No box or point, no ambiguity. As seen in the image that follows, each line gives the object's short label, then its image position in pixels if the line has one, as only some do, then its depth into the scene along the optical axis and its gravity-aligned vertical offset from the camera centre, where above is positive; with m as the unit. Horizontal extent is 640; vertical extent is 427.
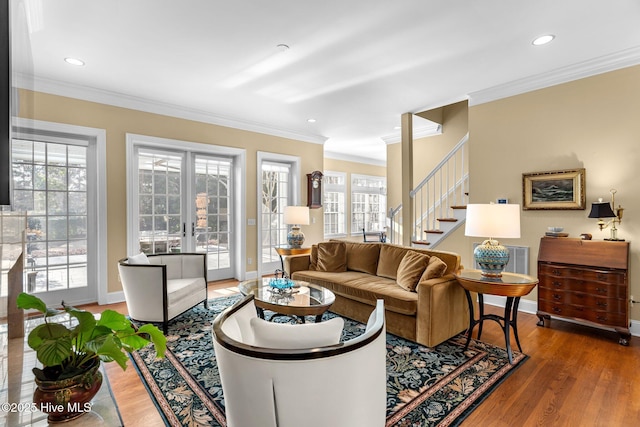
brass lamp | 3.13 +0.00
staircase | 4.64 +0.18
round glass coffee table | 2.70 -0.76
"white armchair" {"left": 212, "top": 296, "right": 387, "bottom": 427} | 1.16 -0.61
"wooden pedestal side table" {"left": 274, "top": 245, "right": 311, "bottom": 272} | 4.98 -0.55
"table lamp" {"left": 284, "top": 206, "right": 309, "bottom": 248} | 5.05 -0.06
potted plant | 0.97 -0.42
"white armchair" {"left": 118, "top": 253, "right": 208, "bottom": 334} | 3.06 -0.76
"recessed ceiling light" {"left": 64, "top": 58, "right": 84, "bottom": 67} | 3.19 +1.57
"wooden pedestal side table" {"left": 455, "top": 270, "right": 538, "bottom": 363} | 2.57 -0.61
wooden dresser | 2.98 -0.67
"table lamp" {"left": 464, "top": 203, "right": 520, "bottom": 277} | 2.65 -0.12
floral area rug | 1.93 -1.18
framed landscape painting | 3.51 +0.28
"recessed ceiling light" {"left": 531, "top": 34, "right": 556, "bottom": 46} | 2.81 +1.56
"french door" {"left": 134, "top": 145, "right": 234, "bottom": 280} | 4.57 +0.17
